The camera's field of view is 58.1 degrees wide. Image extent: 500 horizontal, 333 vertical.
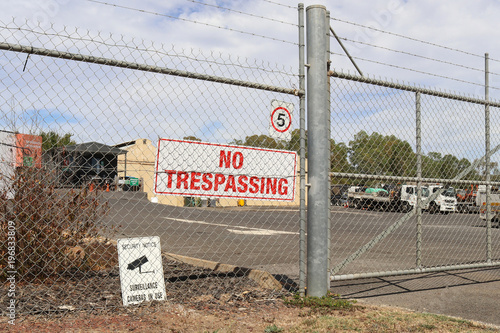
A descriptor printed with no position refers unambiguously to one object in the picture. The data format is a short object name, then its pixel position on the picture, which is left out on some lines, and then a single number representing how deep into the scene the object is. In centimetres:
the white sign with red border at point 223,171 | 437
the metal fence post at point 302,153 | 473
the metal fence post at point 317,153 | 462
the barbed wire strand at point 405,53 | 511
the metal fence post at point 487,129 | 673
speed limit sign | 473
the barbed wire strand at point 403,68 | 512
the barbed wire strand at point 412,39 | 508
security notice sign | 434
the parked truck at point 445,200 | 2583
